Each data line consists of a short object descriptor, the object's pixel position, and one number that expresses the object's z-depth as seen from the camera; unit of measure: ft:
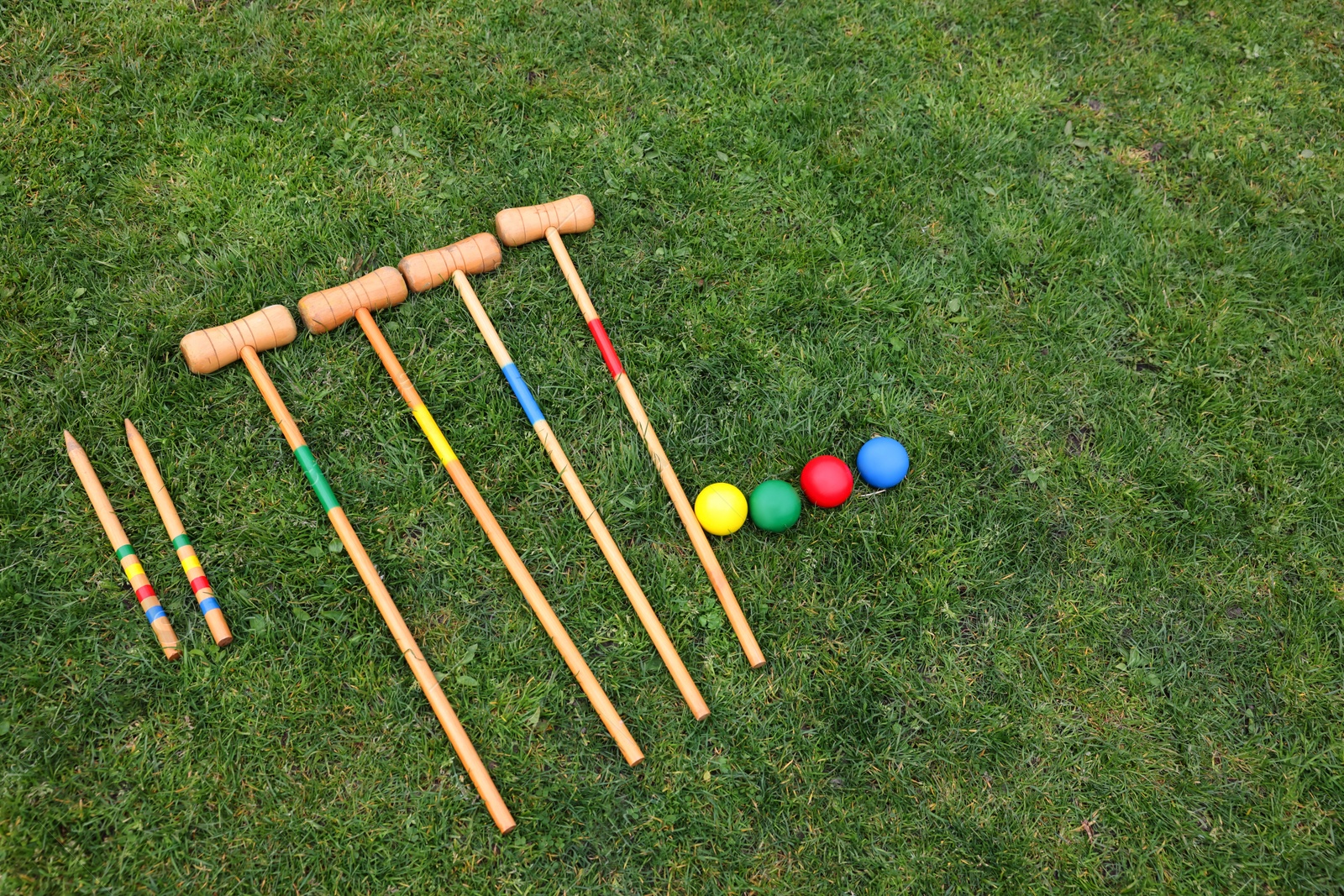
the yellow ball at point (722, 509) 9.87
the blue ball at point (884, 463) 10.32
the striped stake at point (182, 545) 8.96
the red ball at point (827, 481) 10.05
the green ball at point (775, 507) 9.91
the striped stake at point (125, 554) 8.92
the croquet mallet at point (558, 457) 9.35
